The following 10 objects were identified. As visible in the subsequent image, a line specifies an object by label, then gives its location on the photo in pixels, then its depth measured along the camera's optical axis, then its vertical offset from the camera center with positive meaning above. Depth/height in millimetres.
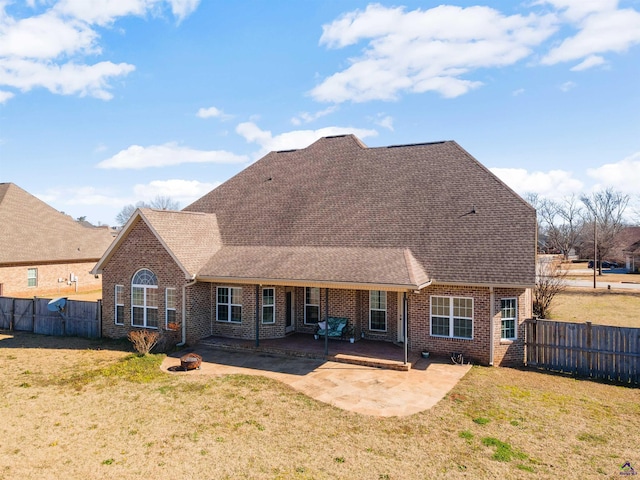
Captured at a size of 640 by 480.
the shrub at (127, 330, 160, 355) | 15344 -3734
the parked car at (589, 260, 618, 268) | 67875 -3629
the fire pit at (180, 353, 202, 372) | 13609 -4018
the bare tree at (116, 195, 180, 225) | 126575 +9792
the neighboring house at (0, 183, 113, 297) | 28984 -285
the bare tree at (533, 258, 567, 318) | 21141 -2477
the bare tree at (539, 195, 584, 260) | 70388 +4751
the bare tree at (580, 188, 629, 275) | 68588 +5953
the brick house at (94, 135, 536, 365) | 14523 -623
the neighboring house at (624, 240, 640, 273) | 56650 -2133
